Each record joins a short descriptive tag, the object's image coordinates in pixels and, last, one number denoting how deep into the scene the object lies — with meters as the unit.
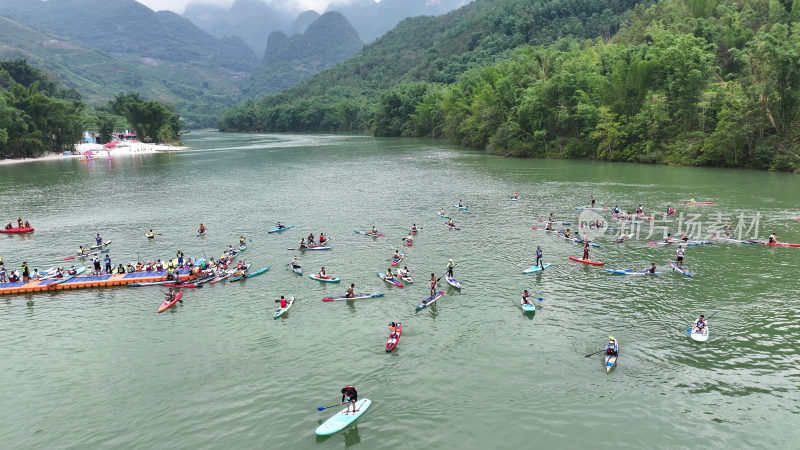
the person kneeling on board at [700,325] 29.20
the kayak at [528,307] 33.97
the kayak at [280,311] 34.58
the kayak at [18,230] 58.91
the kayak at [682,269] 39.42
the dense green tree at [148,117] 173.00
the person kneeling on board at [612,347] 27.03
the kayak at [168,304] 36.37
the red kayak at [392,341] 29.23
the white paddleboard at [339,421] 22.09
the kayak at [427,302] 35.47
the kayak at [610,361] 26.31
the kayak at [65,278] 40.97
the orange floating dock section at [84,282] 40.44
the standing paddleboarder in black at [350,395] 22.86
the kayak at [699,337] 28.73
